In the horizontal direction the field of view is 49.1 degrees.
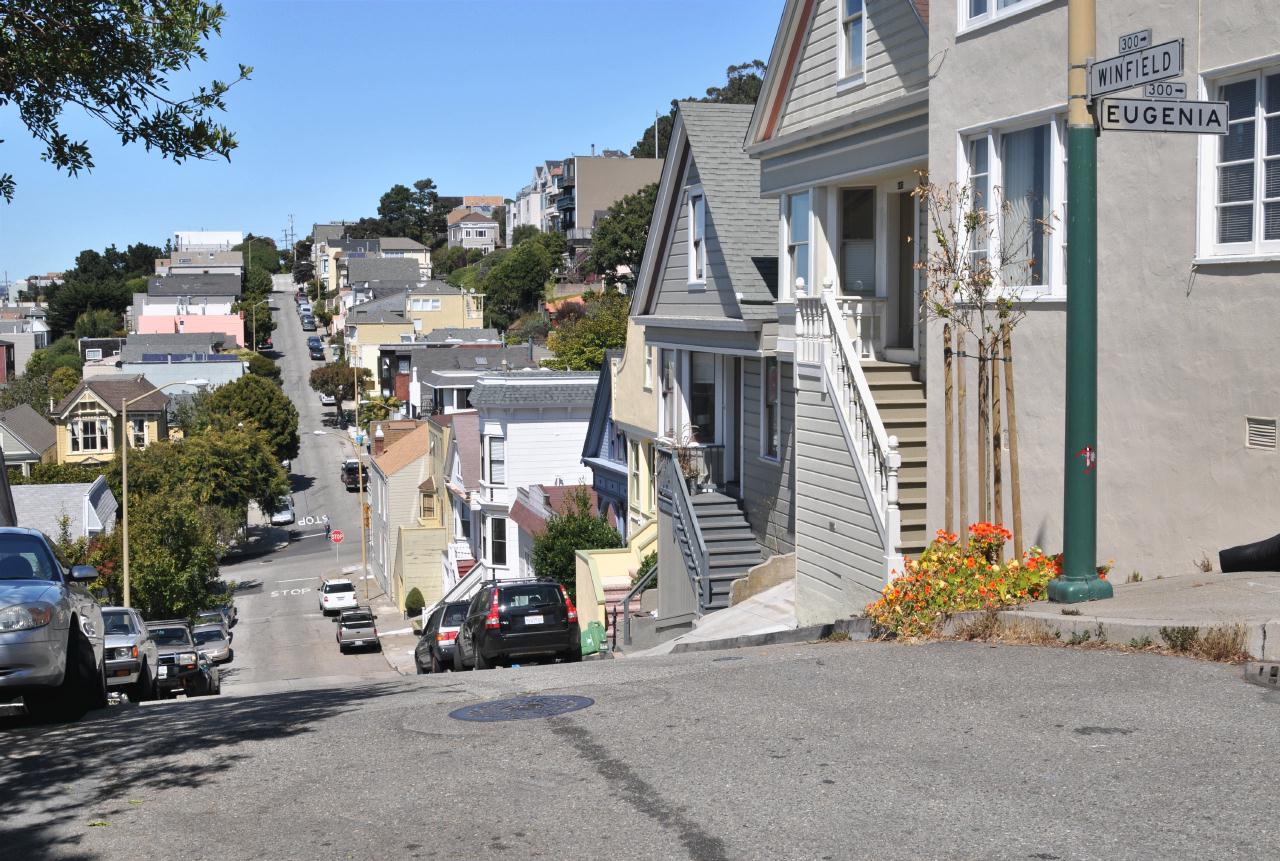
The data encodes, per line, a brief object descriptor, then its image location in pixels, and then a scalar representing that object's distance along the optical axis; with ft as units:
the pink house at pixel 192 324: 489.67
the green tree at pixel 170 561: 146.51
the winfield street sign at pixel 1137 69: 31.71
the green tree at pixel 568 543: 111.14
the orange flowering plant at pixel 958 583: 38.09
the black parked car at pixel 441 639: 78.48
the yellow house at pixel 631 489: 95.45
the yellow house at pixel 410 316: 414.21
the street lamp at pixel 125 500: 120.47
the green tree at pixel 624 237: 330.75
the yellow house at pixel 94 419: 277.03
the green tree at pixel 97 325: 520.83
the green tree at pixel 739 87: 350.64
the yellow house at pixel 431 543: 181.78
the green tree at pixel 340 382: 385.29
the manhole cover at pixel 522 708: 30.48
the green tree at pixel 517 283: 398.01
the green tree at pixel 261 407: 314.55
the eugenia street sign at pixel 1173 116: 32.22
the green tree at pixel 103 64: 35.55
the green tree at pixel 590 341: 224.53
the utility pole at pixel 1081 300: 33.94
